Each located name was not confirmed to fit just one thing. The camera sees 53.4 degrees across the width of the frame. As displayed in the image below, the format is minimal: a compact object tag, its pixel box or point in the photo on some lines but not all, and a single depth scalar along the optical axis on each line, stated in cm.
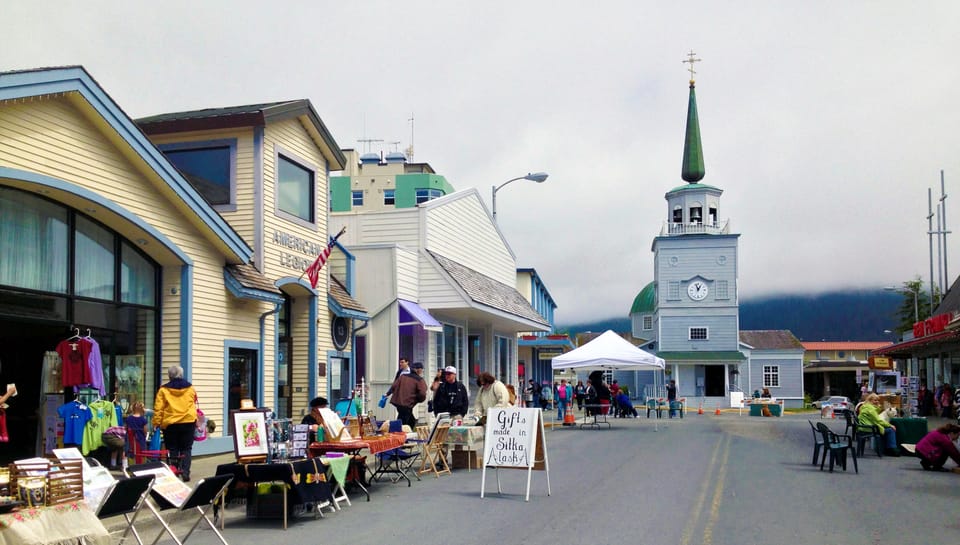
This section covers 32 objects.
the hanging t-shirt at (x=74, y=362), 1296
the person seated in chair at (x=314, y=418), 1248
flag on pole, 1923
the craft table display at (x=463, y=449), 1641
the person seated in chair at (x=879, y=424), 1941
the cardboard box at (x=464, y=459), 1639
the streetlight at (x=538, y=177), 2857
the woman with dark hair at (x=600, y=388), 3066
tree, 7712
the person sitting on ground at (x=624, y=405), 3466
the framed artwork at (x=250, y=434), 1151
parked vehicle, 3982
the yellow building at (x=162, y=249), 1284
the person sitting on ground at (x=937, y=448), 1656
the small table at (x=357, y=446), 1227
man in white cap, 1764
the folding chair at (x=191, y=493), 862
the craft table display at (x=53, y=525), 709
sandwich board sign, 1309
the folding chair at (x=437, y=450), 1531
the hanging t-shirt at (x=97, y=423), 1315
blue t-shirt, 1283
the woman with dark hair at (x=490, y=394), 1576
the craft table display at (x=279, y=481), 1049
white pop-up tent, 2852
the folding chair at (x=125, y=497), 806
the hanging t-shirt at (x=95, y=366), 1306
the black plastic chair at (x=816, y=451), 1721
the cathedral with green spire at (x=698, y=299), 6353
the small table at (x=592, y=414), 3014
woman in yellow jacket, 1257
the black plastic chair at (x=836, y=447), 1620
